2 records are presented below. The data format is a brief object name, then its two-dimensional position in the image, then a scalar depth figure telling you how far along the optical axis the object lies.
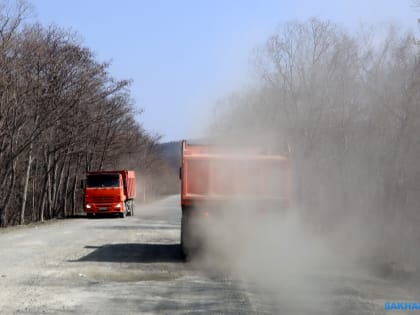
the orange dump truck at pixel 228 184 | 16.53
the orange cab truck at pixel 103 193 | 44.28
